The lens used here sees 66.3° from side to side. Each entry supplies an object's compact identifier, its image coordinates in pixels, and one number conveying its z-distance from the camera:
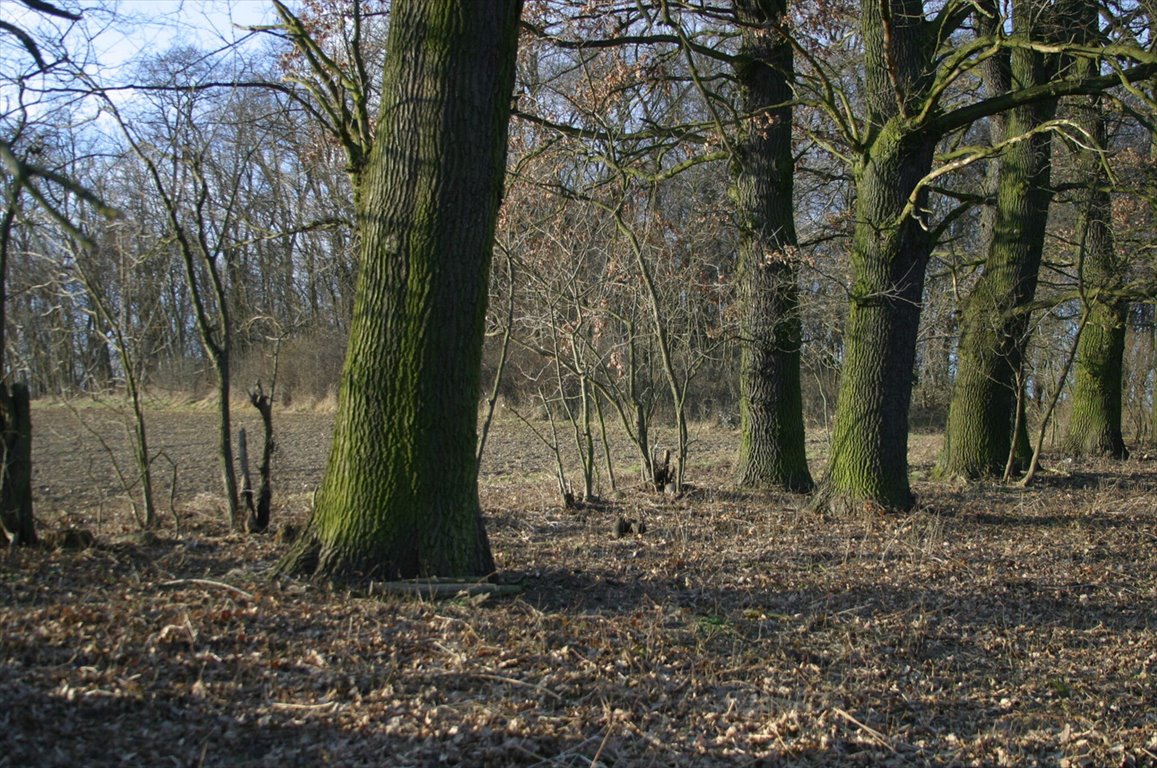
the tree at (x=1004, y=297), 12.32
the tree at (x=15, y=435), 5.98
